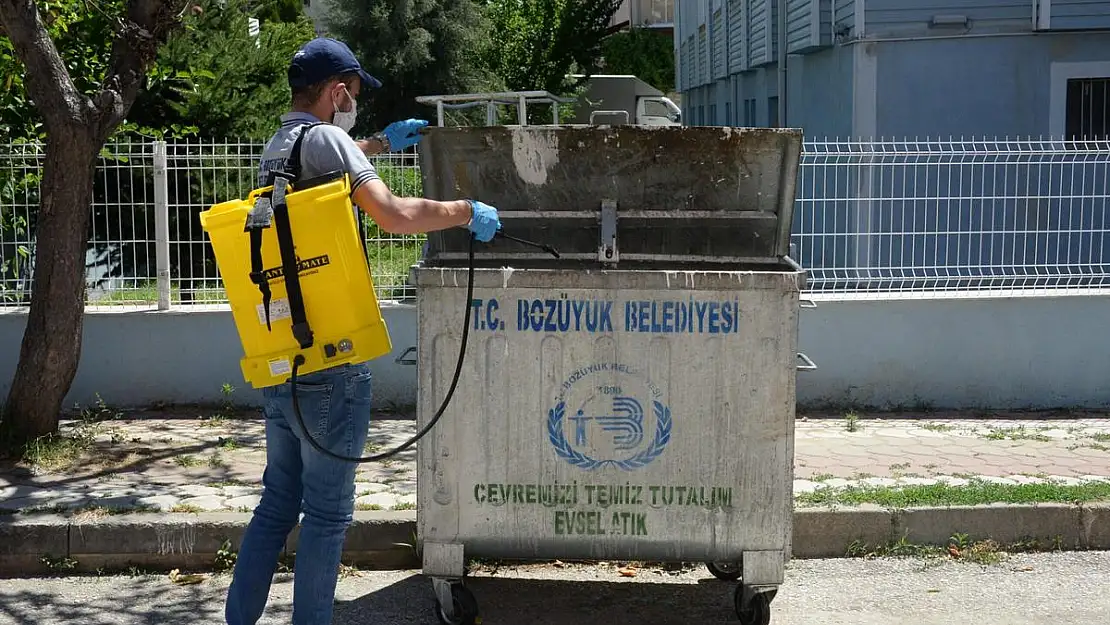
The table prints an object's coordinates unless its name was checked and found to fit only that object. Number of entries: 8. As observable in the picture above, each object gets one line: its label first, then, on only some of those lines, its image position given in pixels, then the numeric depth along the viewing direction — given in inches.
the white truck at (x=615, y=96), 1030.4
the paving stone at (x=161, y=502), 234.4
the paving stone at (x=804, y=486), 248.0
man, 155.6
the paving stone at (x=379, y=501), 239.3
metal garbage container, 179.3
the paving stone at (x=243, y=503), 237.3
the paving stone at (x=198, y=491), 246.2
